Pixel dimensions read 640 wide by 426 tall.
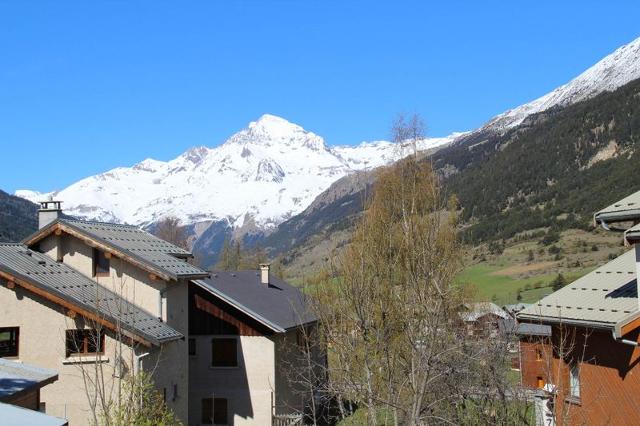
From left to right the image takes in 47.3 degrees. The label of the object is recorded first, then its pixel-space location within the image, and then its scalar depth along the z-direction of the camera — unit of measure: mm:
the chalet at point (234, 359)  30938
